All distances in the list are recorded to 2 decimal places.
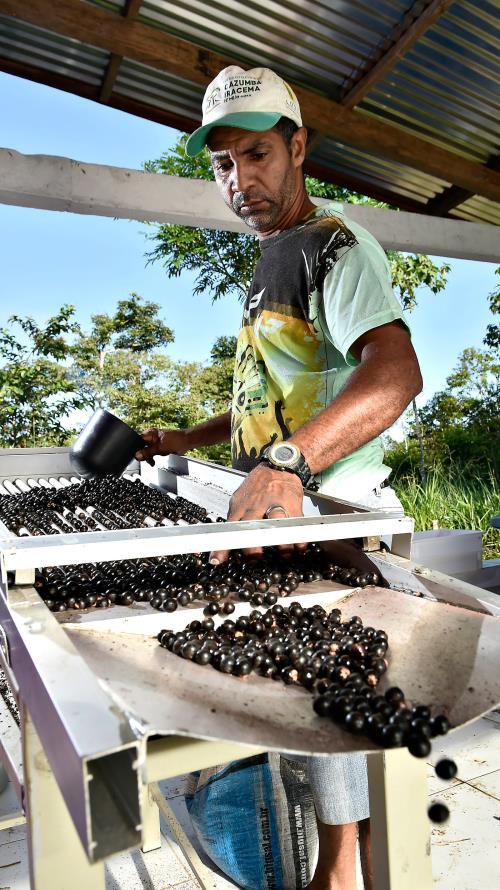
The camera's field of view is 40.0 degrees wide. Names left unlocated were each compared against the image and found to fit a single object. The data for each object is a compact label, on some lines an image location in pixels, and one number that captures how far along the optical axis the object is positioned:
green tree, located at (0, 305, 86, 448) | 11.55
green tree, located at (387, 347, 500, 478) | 10.95
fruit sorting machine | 0.64
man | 1.54
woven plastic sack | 1.93
